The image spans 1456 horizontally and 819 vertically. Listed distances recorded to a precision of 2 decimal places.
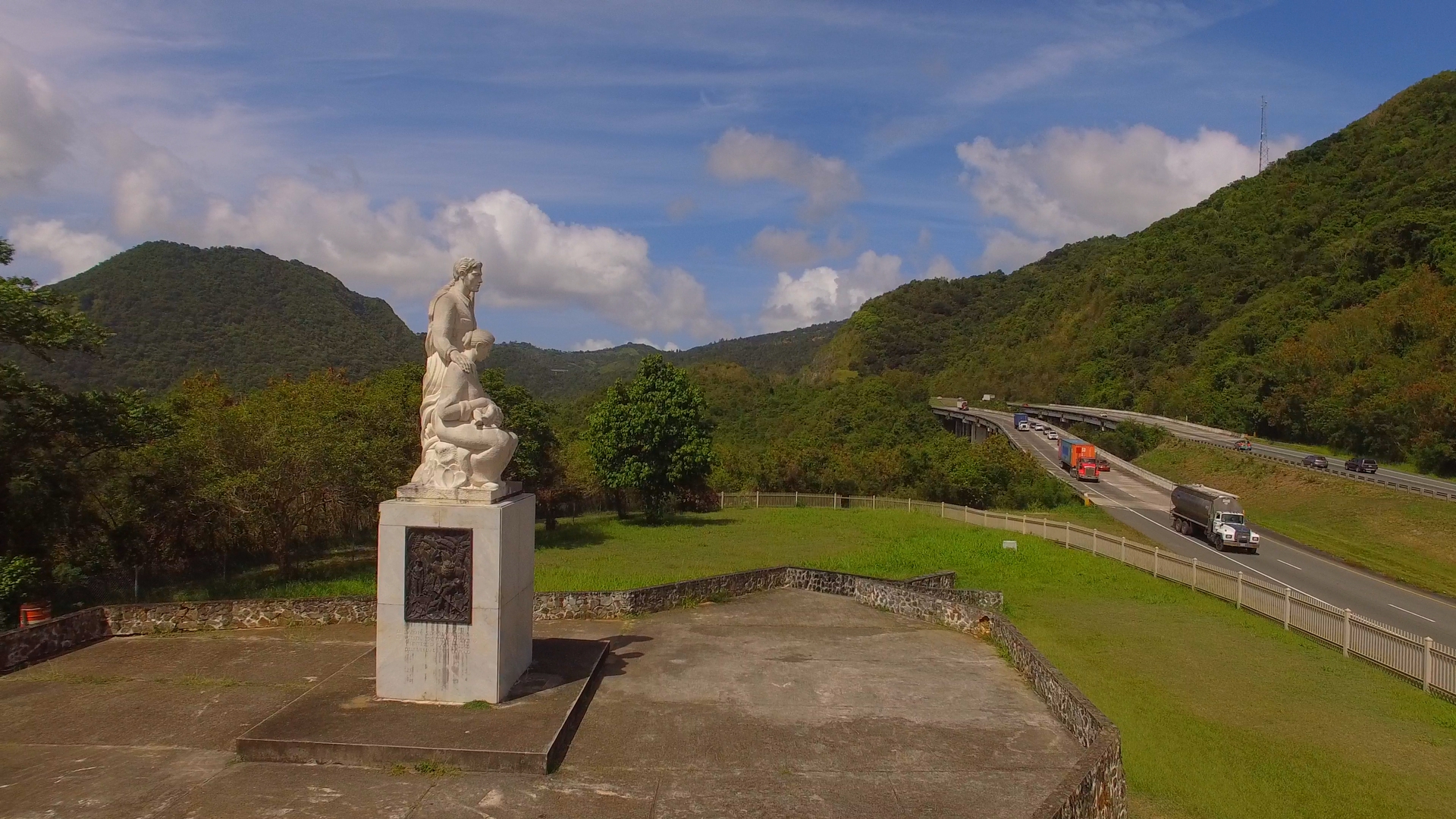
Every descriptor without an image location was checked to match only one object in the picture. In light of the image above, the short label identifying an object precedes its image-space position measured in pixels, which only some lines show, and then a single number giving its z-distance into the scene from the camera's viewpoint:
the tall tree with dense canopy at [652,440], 35.06
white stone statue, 9.84
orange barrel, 13.15
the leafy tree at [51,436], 16.36
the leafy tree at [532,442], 29.69
